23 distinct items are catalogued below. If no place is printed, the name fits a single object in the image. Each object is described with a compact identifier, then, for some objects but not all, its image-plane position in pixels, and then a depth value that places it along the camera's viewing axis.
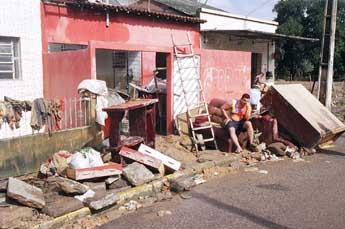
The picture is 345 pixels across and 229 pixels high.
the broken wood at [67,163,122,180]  6.18
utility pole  13.04
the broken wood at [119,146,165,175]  7.01
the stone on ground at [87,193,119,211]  5.52
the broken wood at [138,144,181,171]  7.31
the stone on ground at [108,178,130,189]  6.34
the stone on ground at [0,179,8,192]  5.81
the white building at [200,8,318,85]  15.36
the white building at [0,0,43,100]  9.87
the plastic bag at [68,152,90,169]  6.44
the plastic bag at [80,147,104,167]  6.66
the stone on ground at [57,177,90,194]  5.79
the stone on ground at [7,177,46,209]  5.32
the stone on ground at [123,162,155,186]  6.49
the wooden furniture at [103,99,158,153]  7.19
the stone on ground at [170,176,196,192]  6.57
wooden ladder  9.46
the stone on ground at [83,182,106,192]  6.14
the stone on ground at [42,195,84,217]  5.25
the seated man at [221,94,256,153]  9.30
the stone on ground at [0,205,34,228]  4.90
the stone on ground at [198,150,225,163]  8.36
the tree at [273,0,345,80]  31.64
